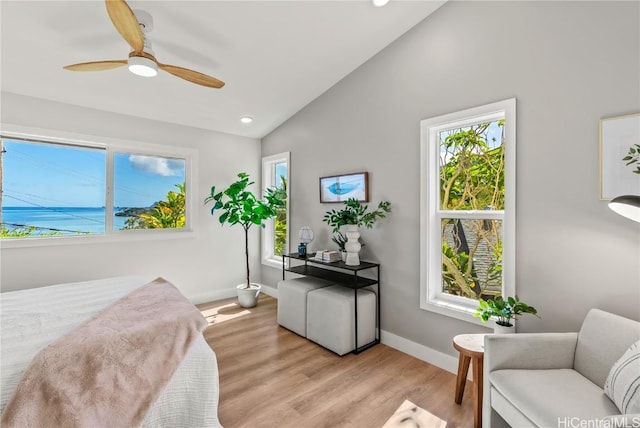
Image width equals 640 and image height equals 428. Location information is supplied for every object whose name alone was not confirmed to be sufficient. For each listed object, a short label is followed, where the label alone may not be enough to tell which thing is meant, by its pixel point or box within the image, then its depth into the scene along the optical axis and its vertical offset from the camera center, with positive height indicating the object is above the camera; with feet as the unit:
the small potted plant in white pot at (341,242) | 10.66 -0.91
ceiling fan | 5.18 +3.41
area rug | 6.21 -4.22
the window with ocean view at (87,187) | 10.14 +1.05
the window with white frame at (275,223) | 14.62 -0.35
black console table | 9.35 -2.09
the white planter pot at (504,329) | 6.51 -2.39
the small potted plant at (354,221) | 9.82 -0.14
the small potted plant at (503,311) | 6.46 -2.04
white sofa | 4.39 -2.66
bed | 4.50 -2.26
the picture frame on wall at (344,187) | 10.38 +1.07
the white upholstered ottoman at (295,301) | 10.40 -3.00
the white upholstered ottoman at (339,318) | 9.05 -3.14
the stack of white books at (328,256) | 10.62 -1.40
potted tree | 13.25 +0.30
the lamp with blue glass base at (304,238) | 11.90 -0.87
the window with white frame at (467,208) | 7.35 +0.25
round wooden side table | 6.13 -3.15
